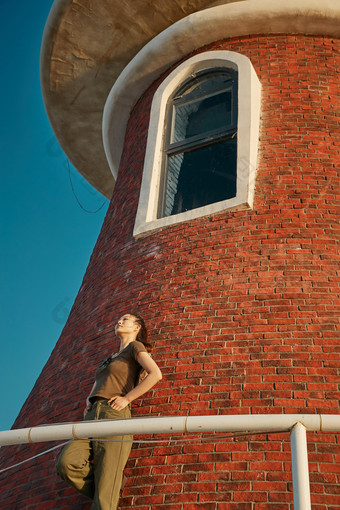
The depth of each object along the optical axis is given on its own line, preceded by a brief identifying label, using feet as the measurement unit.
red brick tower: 15.62
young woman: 14.15
